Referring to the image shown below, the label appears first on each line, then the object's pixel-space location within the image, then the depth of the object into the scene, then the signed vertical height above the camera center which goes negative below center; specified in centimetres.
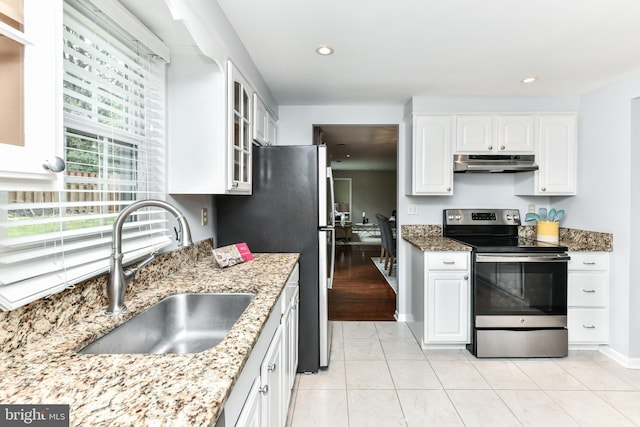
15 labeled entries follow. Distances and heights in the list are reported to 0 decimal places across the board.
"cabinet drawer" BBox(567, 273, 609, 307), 271 -66
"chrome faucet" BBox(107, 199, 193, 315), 113 -16
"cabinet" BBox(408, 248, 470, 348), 270 -73
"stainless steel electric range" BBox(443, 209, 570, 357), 263 -74
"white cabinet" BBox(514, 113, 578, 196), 306 +53
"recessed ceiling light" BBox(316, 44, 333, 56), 215 +105
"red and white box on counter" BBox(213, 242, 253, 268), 185 -27
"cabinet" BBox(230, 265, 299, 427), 93 -61
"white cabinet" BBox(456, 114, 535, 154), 308 +70
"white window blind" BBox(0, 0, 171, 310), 91 +14
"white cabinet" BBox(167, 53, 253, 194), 167 +42
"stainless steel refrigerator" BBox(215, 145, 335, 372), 230 -3
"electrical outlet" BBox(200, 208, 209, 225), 211 -5
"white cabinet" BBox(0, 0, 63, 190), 62 +23
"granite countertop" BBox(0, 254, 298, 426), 62 -38
